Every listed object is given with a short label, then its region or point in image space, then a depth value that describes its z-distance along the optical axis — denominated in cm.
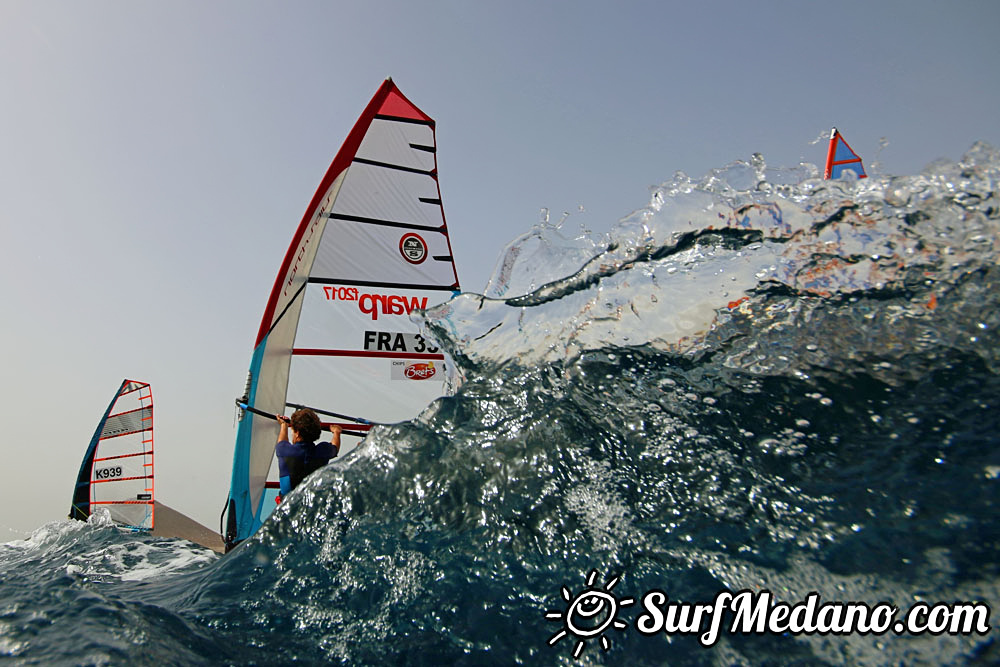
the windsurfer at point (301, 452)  330
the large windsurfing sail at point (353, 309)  498
